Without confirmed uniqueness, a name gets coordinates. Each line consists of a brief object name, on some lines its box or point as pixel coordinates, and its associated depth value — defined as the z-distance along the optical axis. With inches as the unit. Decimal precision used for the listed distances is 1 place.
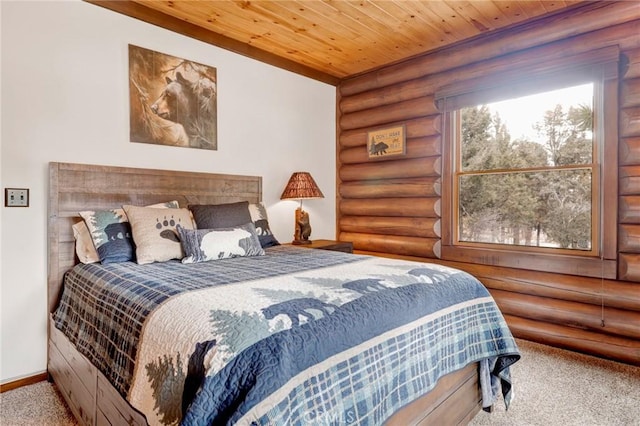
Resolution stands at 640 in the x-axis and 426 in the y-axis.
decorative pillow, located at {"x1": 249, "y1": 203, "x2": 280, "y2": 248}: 120.2
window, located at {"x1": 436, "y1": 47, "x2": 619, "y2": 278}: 104.0
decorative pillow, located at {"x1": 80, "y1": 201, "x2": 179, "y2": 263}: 90.3
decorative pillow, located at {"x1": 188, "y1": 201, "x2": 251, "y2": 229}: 105.7
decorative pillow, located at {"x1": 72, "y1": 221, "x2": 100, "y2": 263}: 93.4
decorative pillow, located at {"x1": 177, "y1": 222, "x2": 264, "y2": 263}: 93.0
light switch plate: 90.4
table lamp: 145.2
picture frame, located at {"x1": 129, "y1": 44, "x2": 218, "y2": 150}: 111.3
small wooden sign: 149.9
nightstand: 138.9
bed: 42.0
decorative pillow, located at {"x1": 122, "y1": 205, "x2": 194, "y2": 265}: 90.4
